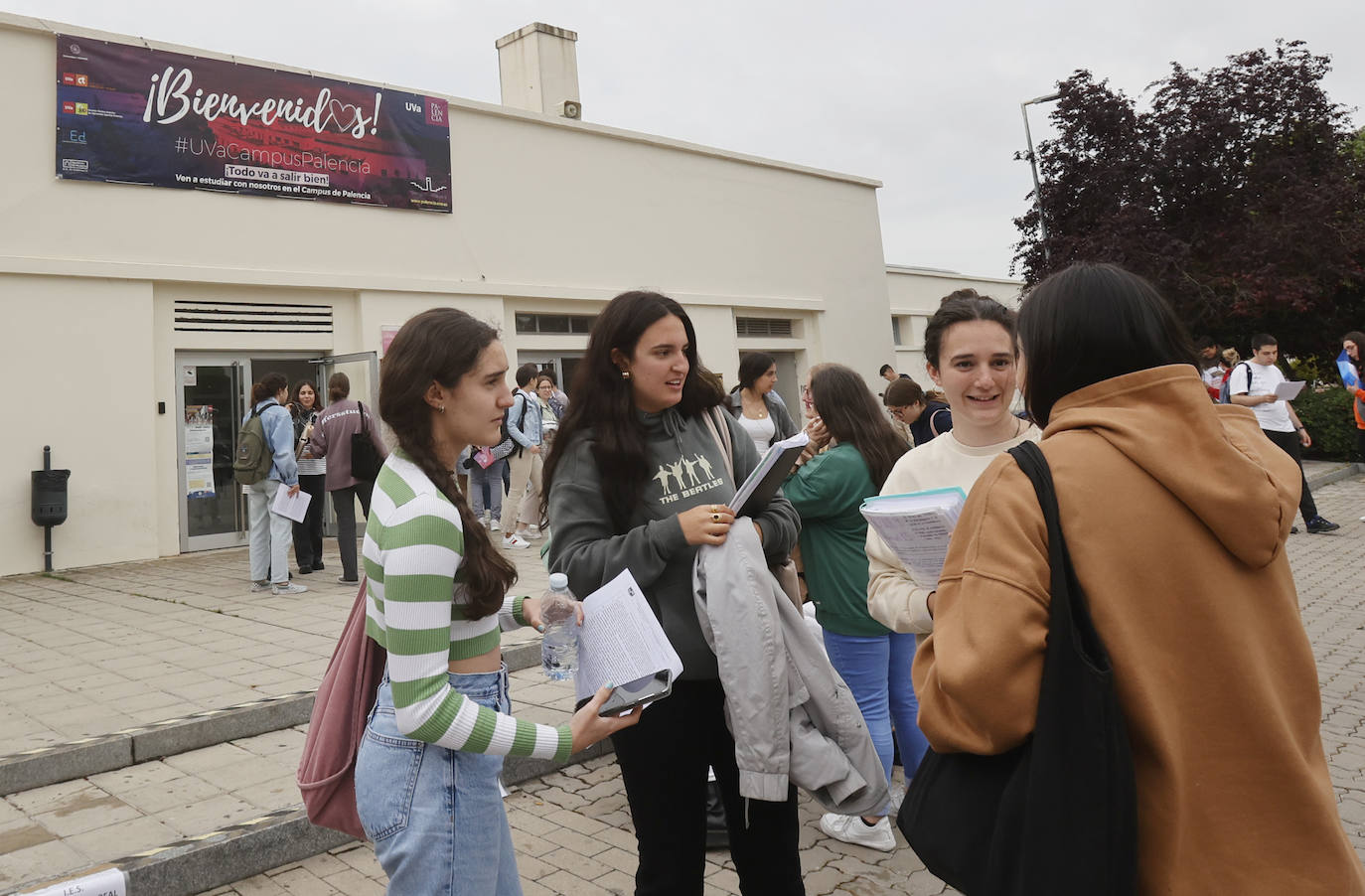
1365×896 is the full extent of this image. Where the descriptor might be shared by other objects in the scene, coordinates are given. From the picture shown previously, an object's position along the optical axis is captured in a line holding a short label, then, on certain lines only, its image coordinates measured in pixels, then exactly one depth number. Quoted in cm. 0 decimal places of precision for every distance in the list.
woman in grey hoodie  230
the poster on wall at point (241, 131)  1149
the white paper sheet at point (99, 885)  161
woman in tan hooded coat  132
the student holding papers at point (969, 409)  268
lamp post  1999
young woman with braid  174
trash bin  1066
